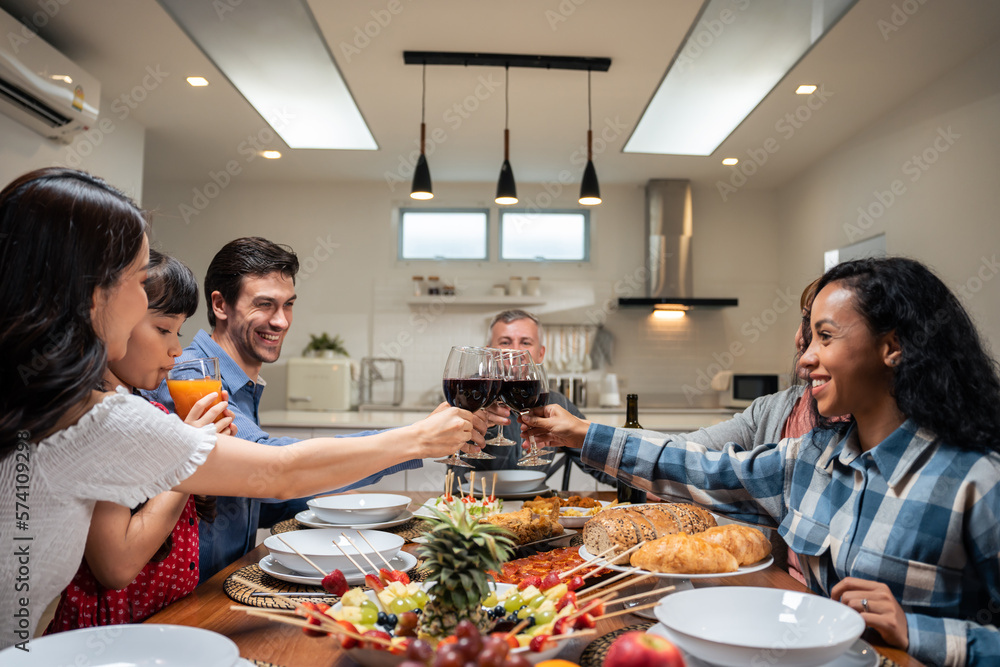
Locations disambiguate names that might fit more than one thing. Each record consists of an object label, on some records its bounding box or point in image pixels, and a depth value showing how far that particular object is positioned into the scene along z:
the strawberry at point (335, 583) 1.05
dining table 0.91
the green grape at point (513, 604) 0.89
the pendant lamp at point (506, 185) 3.69
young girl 1.09
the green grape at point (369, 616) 0.86
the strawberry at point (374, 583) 0.93
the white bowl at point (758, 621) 0.77
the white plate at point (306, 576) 1.16
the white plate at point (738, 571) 1.04
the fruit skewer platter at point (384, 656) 0.77
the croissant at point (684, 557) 1.08
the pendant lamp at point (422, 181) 3.69
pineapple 0.80
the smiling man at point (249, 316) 1.99
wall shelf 5.81
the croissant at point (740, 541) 1.17
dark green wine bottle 1.94
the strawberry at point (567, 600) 0.88
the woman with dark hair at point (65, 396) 0.91
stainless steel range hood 5.84
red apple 0.61
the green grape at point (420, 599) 0.88
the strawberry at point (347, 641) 0.79
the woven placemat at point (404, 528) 1.61
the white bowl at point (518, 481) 2.03
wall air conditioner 2.97
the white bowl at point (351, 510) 1.64
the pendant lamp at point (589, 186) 3.79
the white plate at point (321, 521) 1.63
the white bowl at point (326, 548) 1.18
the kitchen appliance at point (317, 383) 5.43
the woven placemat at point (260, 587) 1.09
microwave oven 5.55
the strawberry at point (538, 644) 0.78
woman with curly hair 1.03
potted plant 5.79
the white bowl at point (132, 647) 0.79
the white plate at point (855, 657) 0.85
